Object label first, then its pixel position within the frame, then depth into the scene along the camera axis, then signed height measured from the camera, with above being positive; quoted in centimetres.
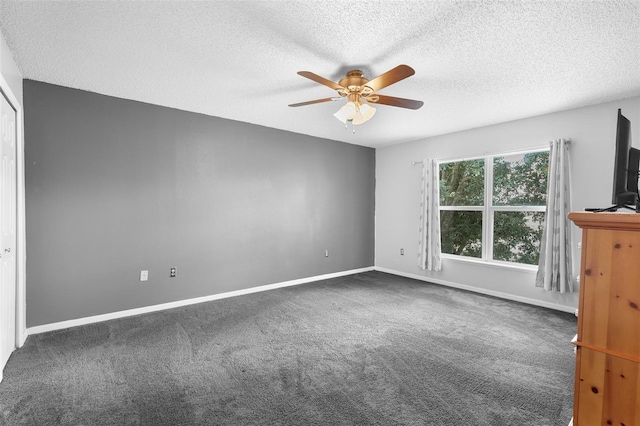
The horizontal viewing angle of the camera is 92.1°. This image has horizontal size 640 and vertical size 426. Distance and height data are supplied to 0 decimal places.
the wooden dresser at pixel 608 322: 105 -39
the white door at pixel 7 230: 223 -24
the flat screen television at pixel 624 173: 139 +18
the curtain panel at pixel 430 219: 483 -17
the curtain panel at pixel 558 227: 354 -19
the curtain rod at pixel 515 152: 366 +77
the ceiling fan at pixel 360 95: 227 +92
